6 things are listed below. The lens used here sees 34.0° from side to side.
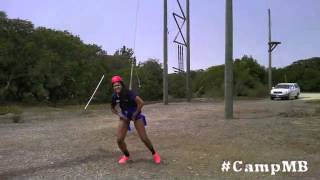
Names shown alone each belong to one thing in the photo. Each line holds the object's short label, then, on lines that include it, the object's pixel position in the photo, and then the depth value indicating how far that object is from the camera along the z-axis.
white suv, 44.84
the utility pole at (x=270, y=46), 56.53
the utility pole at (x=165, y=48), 35.88
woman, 9.89
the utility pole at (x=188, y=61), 40.56
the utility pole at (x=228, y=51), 19.77
